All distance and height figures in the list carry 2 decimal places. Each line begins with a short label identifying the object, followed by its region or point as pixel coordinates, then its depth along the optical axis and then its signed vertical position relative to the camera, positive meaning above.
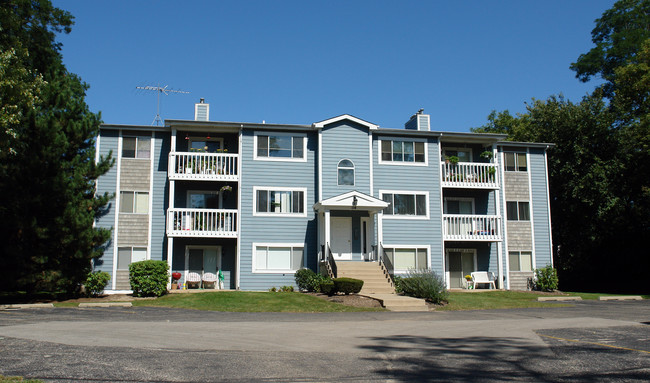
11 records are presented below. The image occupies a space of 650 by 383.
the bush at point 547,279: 28.05 -1.03
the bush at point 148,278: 22.27 -0.67
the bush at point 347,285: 21.47 -0.96
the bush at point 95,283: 23.17 -0.89
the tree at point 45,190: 20.50 +2.64
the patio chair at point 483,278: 27.98 -0.95
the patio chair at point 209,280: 25.45 -0.87
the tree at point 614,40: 41.31 +16.32
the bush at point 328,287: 21.66 -1.04
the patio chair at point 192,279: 25.38 -0.82
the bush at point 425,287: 20.73 -1.03
